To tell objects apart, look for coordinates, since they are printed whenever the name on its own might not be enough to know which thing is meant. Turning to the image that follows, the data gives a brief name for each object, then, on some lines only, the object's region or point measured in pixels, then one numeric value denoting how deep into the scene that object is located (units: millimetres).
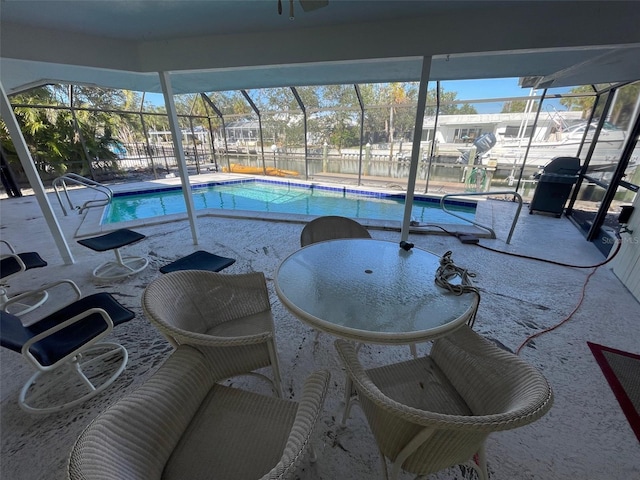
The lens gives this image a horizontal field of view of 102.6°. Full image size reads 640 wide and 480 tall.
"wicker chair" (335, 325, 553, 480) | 694
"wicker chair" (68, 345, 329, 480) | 685
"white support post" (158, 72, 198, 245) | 2846
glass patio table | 1113
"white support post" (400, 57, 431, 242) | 2420
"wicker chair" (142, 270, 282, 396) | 1097
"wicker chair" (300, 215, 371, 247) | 2221
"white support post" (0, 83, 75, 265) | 2316
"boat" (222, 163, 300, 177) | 9883
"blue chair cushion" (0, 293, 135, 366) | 1239
